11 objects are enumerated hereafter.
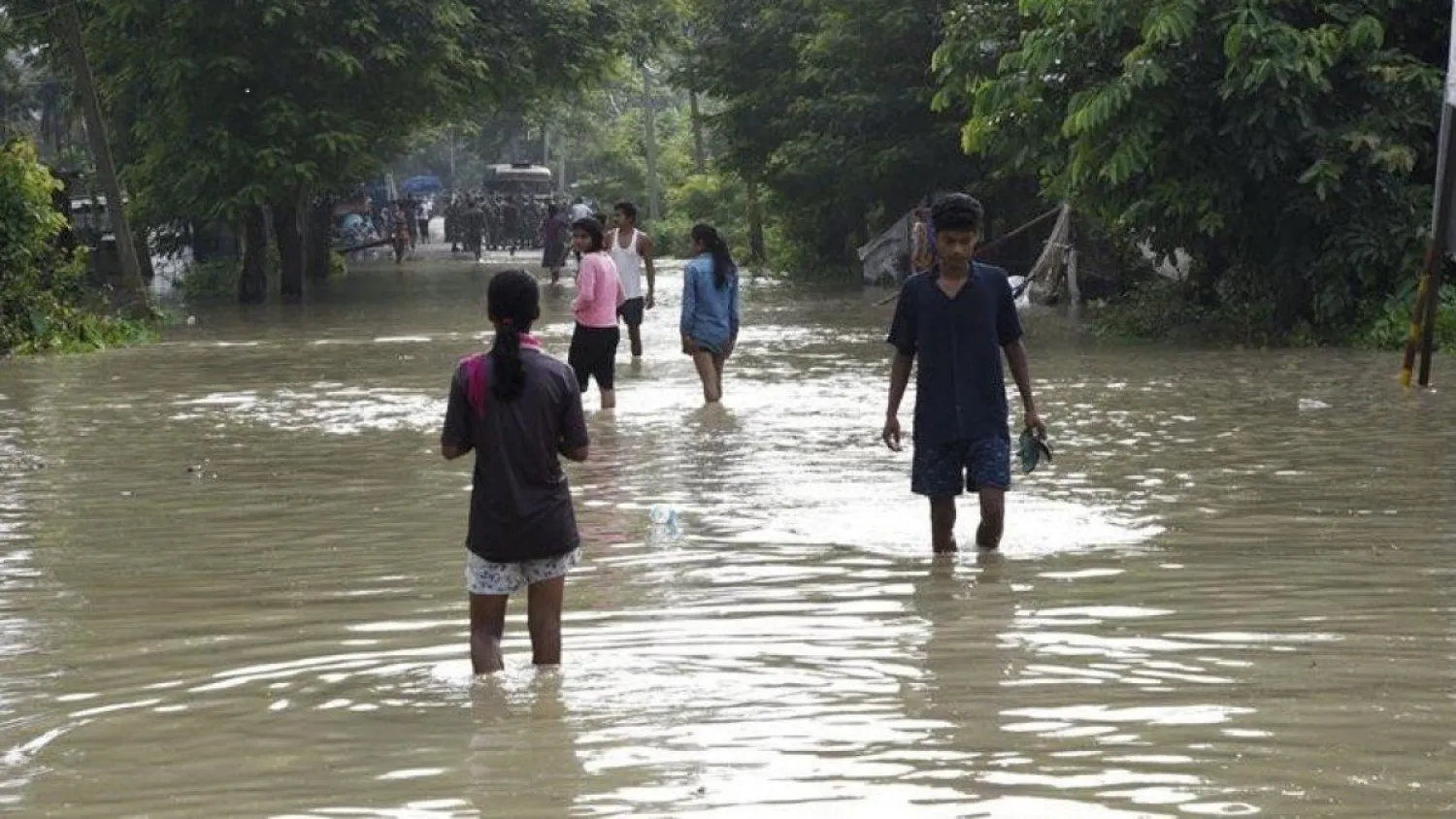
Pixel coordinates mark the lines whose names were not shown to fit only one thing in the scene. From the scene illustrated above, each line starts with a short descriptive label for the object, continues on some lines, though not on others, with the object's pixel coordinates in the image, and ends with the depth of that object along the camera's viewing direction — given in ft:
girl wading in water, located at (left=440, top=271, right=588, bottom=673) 23.08
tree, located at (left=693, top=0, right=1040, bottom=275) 127.13
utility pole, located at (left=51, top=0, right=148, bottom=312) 98.53
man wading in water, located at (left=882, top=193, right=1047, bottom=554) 30.22
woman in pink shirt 53.83
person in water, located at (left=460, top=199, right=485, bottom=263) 209.97
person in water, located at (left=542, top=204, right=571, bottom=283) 140.87
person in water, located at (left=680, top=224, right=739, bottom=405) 55.77
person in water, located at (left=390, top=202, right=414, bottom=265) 205.46
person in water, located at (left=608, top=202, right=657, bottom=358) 64.69
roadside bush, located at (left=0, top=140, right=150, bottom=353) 81.51
